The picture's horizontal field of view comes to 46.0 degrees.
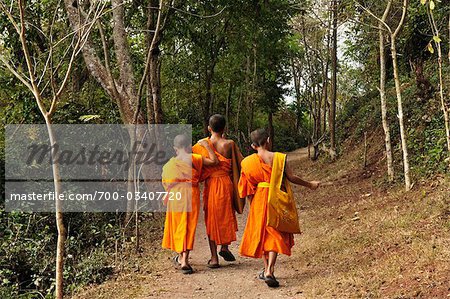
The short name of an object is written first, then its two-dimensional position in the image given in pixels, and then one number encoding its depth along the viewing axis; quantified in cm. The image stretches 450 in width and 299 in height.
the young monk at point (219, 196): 733
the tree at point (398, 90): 992
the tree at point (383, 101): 1110
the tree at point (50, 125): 478
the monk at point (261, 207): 650
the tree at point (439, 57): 919
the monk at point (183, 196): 719
